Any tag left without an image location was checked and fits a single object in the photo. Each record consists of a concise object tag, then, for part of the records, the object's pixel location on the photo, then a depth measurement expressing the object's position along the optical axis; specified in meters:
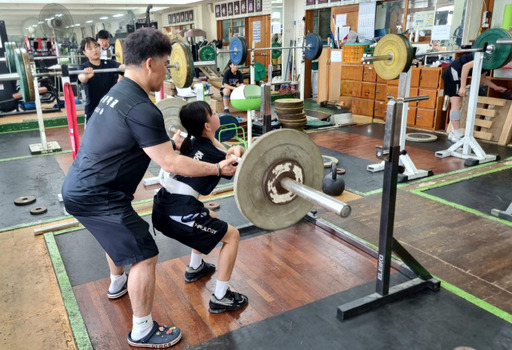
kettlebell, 3.72
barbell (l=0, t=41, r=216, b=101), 2.52
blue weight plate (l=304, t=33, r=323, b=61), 5.55
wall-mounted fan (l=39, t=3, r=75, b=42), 8.52
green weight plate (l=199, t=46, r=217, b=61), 6.47
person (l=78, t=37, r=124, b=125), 3.95
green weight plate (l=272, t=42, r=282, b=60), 9.80
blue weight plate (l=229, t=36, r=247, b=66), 5.23
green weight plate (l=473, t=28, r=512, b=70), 4.26
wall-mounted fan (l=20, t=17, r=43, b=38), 12.30
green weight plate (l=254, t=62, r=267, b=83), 7.14
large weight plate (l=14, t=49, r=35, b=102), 2.50
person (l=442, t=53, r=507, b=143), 4.93
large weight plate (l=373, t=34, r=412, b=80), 3.68
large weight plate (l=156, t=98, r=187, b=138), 3.14
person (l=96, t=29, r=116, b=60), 4.85
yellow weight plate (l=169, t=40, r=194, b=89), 3.44
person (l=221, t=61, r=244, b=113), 7.05
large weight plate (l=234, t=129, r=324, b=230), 1.56
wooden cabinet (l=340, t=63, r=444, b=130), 6.15
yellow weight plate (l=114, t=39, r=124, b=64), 6.14
